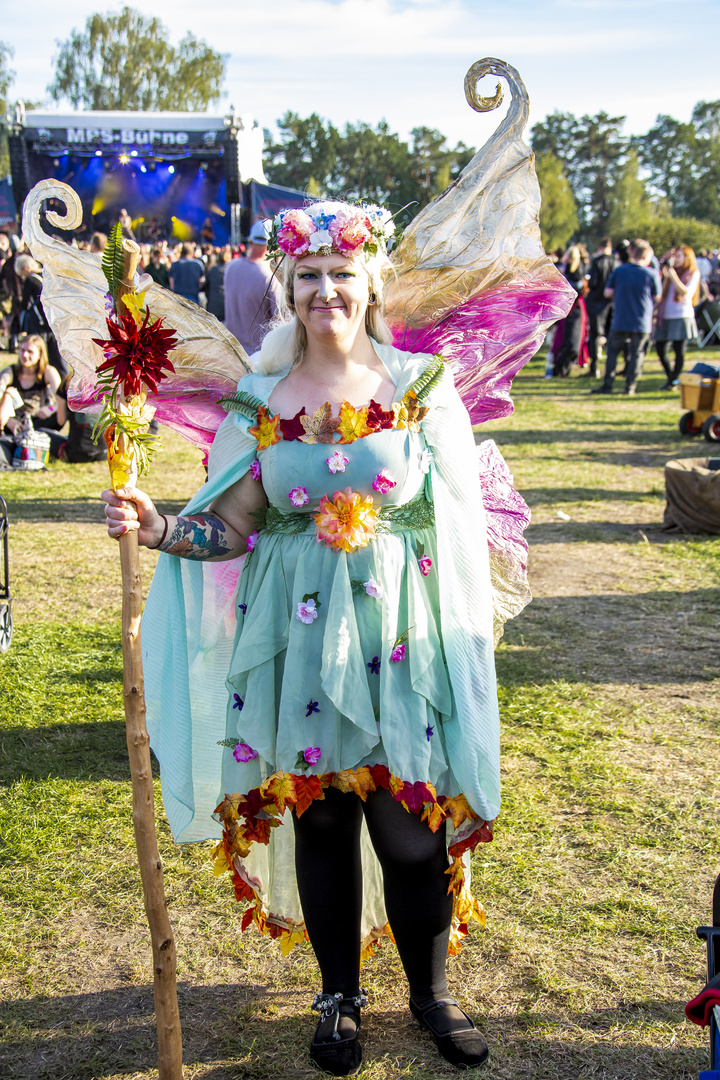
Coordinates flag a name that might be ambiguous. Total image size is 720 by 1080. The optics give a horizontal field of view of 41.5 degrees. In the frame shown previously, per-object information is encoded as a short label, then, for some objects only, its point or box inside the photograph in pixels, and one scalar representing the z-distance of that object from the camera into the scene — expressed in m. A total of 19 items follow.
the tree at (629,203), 56.41
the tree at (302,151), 76.19
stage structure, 19.66
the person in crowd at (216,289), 10.13
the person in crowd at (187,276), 12.33
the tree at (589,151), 84.12
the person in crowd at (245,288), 6.78
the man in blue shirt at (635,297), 11.88
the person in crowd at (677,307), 12.55
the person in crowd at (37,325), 9.75
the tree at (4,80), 45.22
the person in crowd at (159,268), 13.12
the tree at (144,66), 46.22
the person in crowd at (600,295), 13.53
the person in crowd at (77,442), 8.90
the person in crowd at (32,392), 8.77
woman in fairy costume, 2.18
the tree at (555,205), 48.88
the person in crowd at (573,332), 13.77
